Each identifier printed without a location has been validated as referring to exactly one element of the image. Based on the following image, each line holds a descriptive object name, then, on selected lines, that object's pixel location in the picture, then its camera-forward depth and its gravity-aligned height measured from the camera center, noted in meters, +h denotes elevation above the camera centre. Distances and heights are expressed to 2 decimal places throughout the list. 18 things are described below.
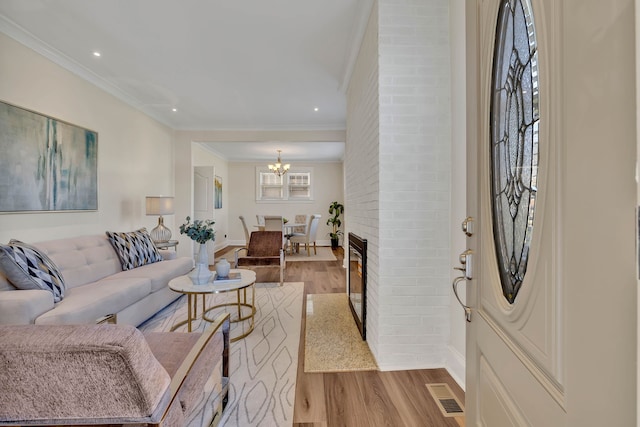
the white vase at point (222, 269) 2.69 -0.56
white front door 0.36 -0.01
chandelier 7.04 +1.07
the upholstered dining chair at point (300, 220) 7.97 -0.29
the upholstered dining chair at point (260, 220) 7.42 -0.27
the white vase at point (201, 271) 2.58 -0.56
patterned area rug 1.68 -1.18
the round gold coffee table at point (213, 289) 2.45 -0.68
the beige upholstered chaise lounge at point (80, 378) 0.82 -0.50
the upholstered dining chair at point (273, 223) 5.88 -0.27
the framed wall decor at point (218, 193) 7.30 +0.45
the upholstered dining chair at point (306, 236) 6.87 -0.63
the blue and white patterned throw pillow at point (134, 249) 3.30 -0.47
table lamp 4.12 -0.01
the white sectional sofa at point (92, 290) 1.91 -0.69
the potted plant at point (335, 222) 8.13 -0.34
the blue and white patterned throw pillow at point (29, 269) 2.06 -0.45
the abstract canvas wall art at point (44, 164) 2.47 +0.46
